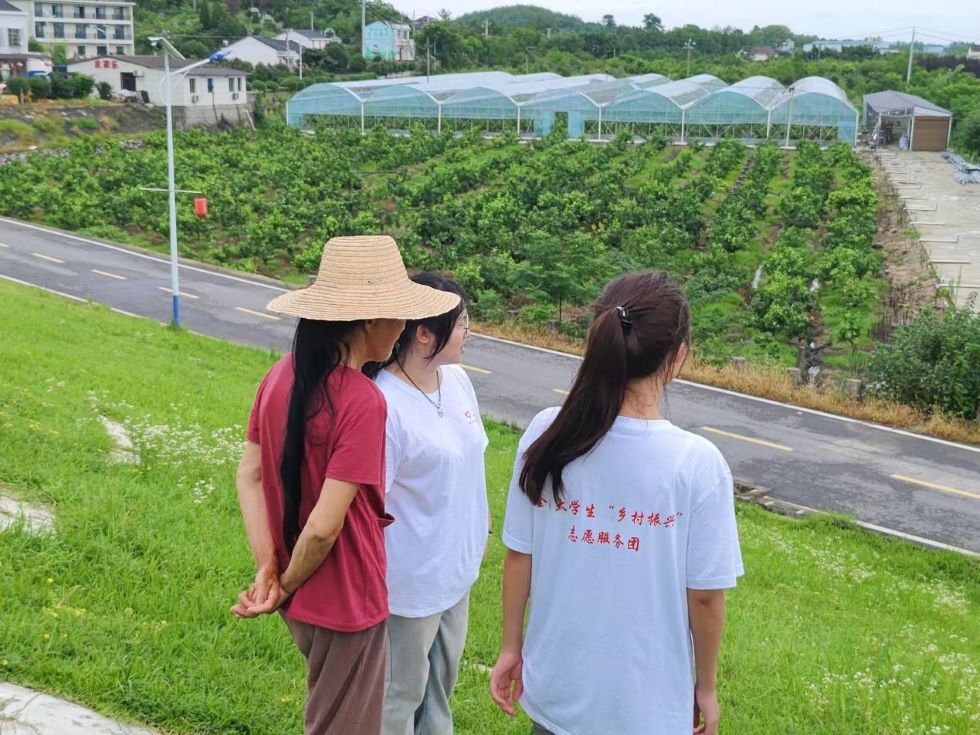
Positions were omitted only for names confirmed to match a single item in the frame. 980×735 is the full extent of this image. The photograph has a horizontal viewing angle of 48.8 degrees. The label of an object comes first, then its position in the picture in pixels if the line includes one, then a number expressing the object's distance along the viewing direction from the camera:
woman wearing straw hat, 2.84
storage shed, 44.16
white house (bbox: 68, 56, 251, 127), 42.28
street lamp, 15.40
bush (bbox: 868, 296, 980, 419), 13.70
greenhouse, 40.47
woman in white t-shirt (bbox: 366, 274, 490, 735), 3.33
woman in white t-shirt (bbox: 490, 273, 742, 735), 2.64
